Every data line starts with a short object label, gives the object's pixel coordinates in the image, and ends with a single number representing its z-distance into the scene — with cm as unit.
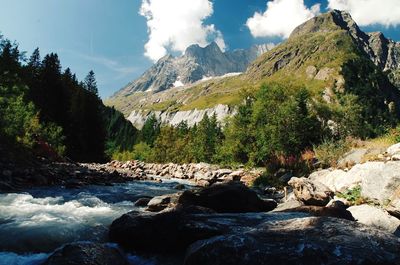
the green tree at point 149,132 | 12138
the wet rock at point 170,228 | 858
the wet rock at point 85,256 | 678
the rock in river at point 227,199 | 1362
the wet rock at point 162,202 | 1381
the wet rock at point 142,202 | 1596
